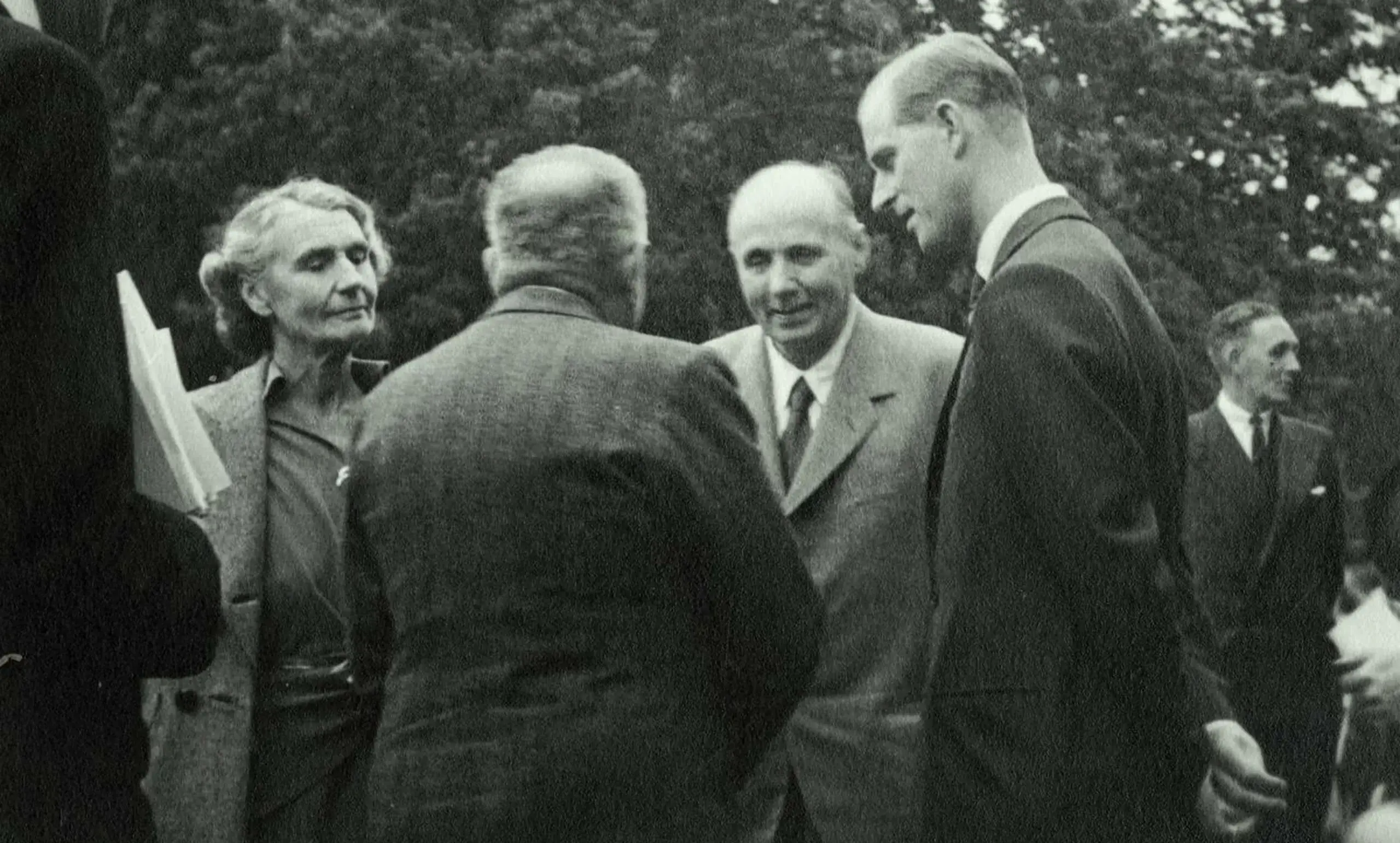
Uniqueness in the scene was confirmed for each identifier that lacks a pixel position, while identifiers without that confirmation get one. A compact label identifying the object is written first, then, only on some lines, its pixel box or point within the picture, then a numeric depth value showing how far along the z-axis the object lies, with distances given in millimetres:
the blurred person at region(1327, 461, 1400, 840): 3354
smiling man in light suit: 4426
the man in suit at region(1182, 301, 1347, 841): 7852
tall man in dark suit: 3109
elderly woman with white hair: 4211
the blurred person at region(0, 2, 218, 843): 1685
